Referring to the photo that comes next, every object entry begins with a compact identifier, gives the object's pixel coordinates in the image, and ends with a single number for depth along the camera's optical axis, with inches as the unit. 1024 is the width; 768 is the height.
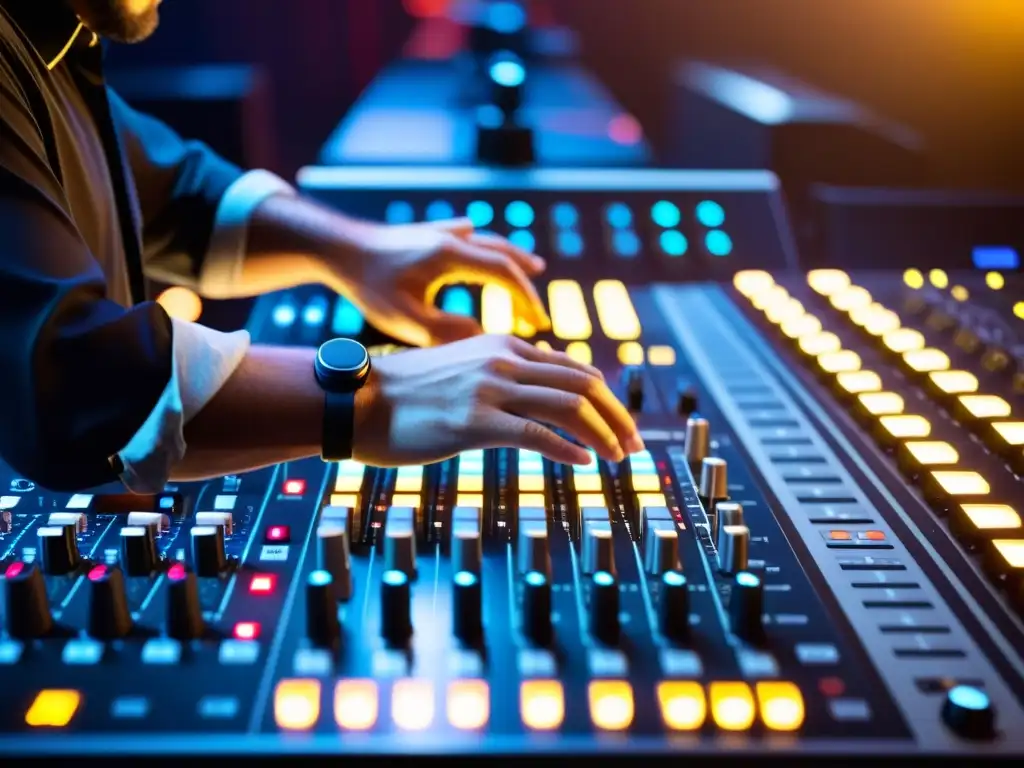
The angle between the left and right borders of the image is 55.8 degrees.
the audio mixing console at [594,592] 20.2
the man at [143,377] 25.2
